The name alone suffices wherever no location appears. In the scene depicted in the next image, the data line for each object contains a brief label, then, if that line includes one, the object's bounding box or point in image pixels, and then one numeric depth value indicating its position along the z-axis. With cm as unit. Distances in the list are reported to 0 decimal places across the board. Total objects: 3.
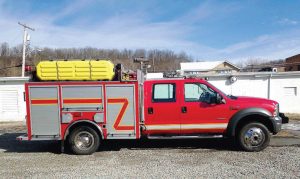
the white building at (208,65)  5147
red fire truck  805
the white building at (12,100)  1777
